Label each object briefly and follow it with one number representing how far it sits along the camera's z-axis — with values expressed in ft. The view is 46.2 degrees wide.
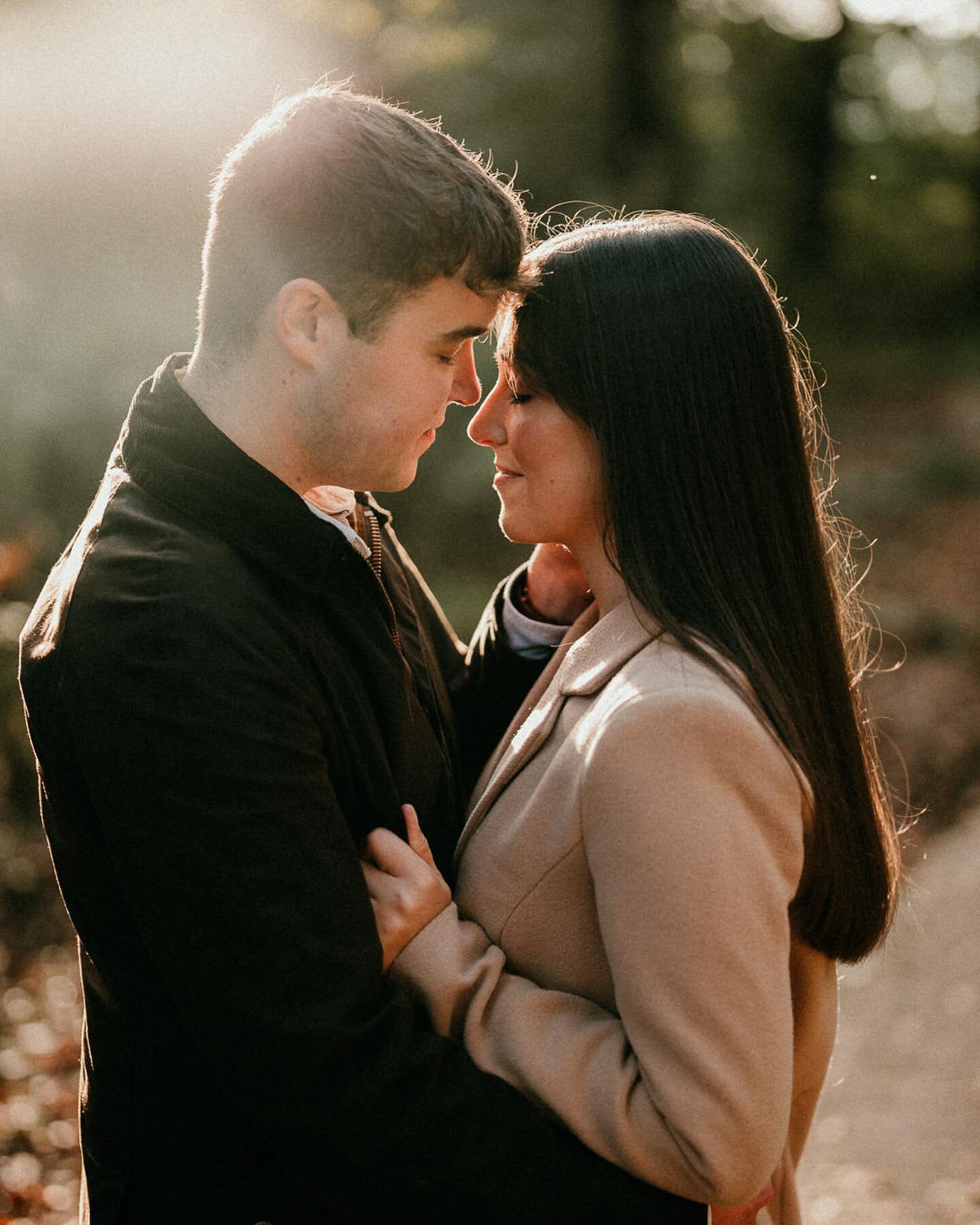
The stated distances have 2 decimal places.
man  5.39
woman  5.73
